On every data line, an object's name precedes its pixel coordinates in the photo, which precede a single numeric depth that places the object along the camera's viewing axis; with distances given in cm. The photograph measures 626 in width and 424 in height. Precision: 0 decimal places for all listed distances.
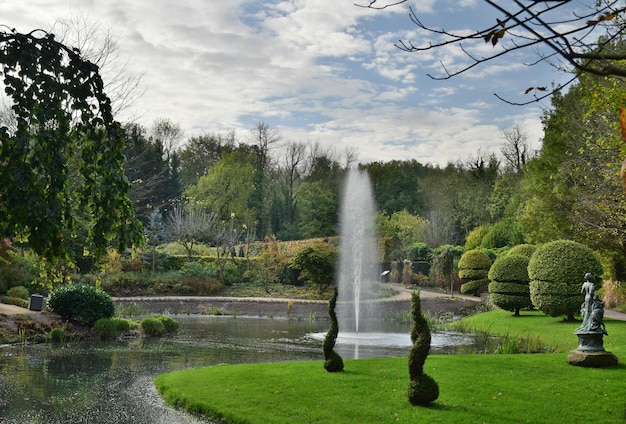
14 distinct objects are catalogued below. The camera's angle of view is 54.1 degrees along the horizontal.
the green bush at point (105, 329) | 1551
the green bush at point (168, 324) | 1673
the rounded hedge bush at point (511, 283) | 1947
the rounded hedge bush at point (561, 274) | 1647
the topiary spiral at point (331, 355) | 930
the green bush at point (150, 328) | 1617
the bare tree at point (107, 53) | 1950
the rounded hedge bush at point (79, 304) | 1587
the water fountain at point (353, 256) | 2470
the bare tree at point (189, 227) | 3197
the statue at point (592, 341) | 944
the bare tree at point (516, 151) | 4262
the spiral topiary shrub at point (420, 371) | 716
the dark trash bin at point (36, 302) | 1612
